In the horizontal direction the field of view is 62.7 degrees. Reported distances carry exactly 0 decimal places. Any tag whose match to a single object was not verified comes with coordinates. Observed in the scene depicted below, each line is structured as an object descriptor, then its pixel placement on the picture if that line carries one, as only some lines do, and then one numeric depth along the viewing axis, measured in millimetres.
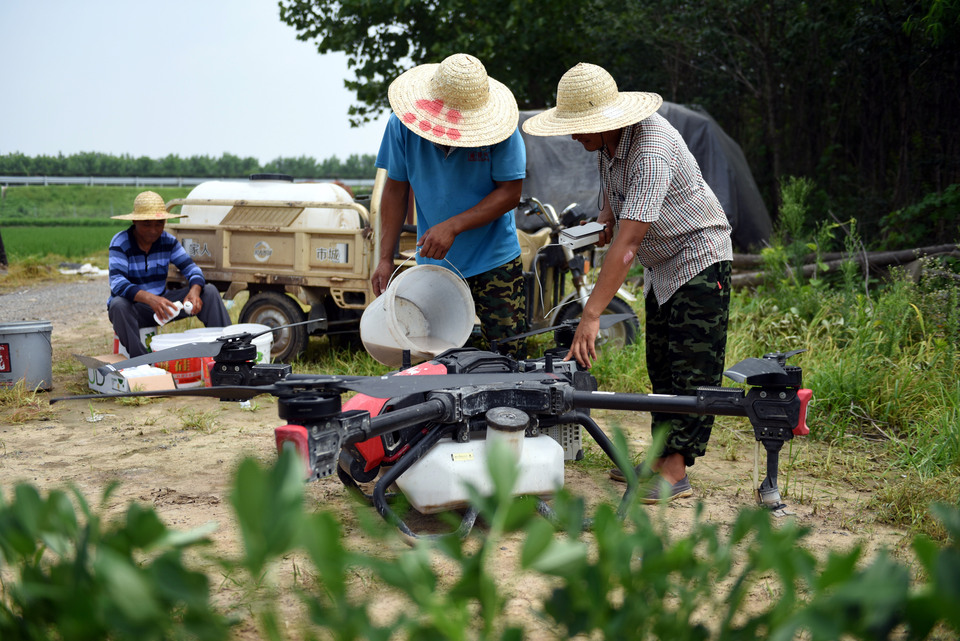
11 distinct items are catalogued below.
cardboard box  4719
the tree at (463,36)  14141
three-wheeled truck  5773
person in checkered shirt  2805
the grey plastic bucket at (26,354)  4965
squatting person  5227
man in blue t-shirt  3309
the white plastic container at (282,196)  5867
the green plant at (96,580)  709
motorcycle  5844
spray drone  2361
